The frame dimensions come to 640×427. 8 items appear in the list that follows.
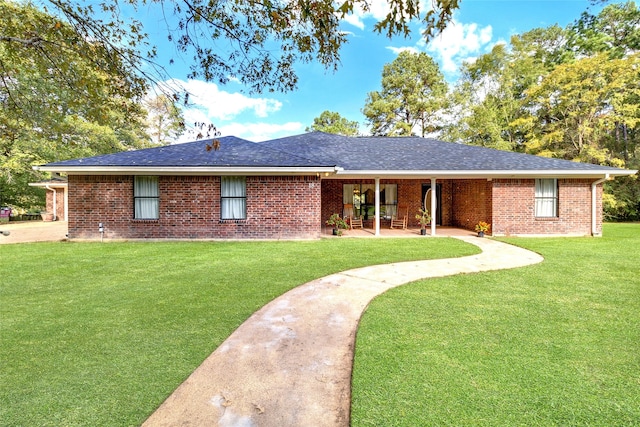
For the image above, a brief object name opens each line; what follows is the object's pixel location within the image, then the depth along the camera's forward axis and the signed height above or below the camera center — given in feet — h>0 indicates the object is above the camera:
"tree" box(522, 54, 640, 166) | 59.93 +21.16
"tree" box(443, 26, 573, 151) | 78.79 +33.38
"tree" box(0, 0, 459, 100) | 12.01 +7.04
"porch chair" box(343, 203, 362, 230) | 47.09 -0.65
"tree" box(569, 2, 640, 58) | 69.97 +41.04
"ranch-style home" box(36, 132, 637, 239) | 34.81 +2.50
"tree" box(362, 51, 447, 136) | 89.66 +32.73
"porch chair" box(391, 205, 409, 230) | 47.93 -0.99
